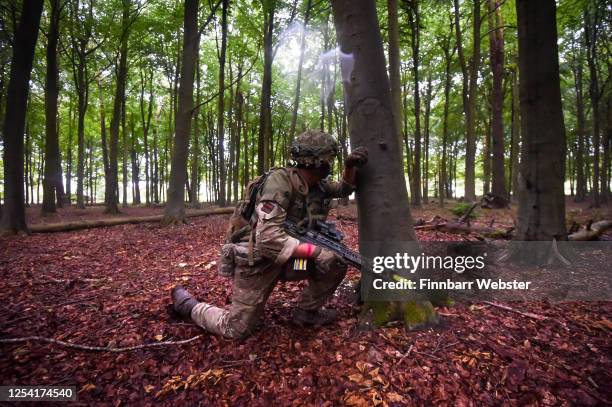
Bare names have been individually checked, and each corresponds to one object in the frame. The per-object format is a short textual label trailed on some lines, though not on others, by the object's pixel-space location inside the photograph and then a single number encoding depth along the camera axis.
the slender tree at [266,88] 11.62
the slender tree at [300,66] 14.34
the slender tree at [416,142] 13.85
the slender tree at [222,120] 11.82
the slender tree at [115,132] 13.90
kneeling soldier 2.44
